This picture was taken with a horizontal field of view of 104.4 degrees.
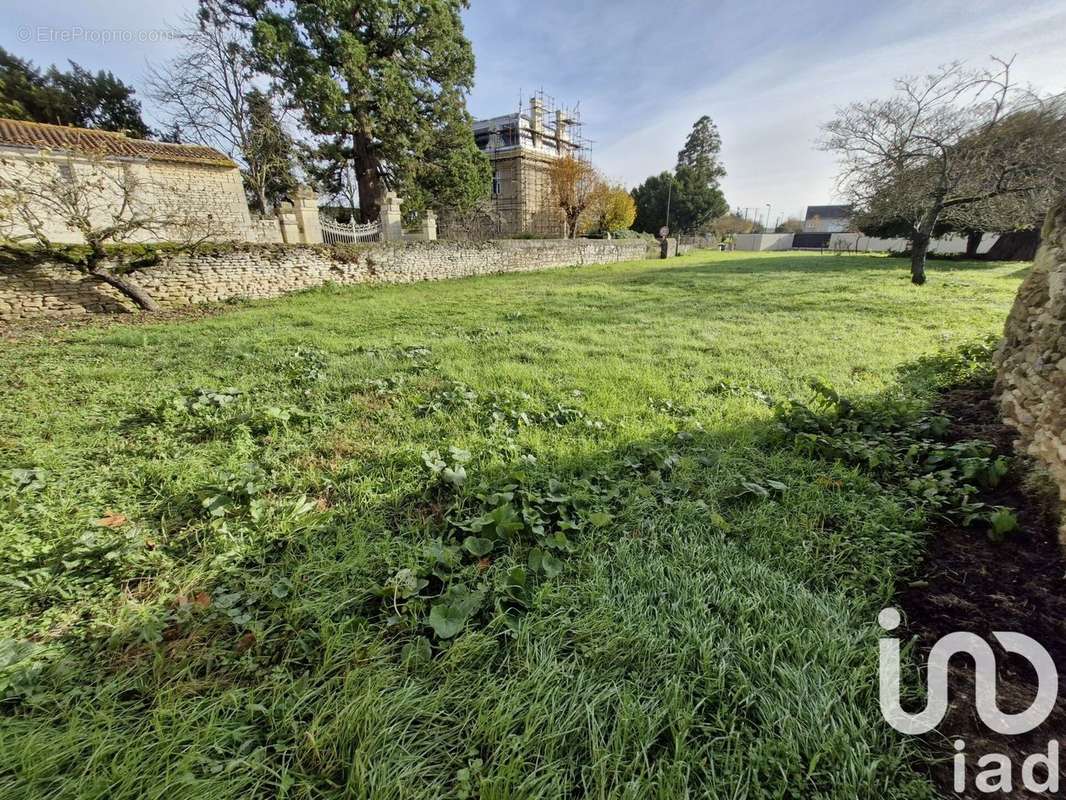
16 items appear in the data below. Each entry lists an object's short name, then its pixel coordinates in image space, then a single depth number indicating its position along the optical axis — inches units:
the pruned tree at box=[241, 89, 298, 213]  687.1
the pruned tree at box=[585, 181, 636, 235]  1133.1
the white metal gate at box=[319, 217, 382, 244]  496.4
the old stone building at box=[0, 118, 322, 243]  280.2
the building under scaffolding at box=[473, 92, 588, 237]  1266.0
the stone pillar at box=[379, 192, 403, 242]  556.4
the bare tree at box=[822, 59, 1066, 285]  407.2
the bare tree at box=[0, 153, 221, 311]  260.7
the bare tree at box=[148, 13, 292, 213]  679.7
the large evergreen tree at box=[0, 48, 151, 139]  716.7
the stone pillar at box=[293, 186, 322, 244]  466.3
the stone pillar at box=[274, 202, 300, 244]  466.0
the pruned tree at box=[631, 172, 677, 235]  1471.5
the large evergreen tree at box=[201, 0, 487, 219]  623.1
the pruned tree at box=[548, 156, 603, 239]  1036.5
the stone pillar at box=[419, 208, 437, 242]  600.3
